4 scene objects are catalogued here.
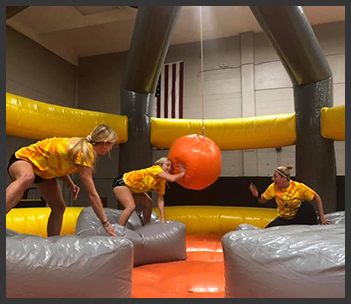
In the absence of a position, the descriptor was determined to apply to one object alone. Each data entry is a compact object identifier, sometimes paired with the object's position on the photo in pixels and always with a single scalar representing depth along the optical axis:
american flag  6.23
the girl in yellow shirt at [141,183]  2.82
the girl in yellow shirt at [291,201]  2.75
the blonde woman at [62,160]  1.78
